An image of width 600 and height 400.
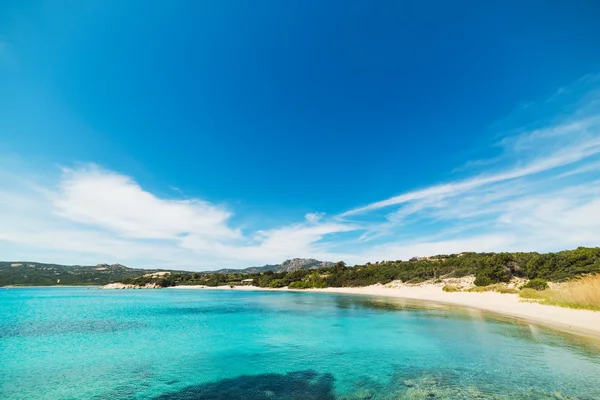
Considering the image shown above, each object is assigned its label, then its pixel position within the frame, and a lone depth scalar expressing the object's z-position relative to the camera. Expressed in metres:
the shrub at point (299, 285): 93.31
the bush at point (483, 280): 51.45
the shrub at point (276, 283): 101.36
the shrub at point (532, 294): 32.33
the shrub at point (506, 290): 39.99
